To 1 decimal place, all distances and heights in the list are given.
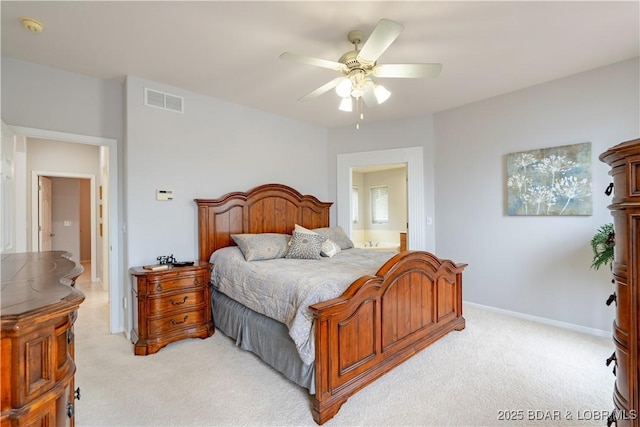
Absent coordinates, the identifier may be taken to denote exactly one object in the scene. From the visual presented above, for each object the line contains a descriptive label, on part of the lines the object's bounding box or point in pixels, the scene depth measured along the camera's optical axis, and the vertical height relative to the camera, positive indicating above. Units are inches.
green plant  96.0 -12.6
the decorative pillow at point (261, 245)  127.0 -12.8
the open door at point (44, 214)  198.4 +4.8
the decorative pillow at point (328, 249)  136.8 -15.5
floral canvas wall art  123.3 +14.0
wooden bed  75.5 -30.8
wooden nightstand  108.1 -33.9
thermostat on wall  128.9 +10.9
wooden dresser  28.4 -14.0
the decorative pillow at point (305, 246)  131.1 -13.5
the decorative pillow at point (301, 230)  143.8 -6.8
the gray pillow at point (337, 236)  159.9 -11.1
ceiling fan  76.3 +43.3
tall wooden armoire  39.2 -8.8
